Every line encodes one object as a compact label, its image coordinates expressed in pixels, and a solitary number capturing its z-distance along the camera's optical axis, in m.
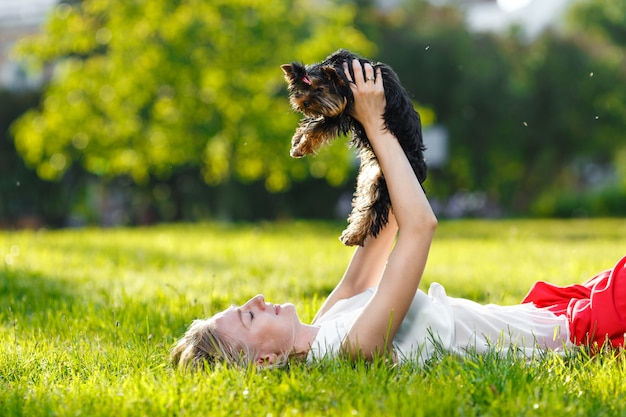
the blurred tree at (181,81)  16.97
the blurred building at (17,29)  31.12
